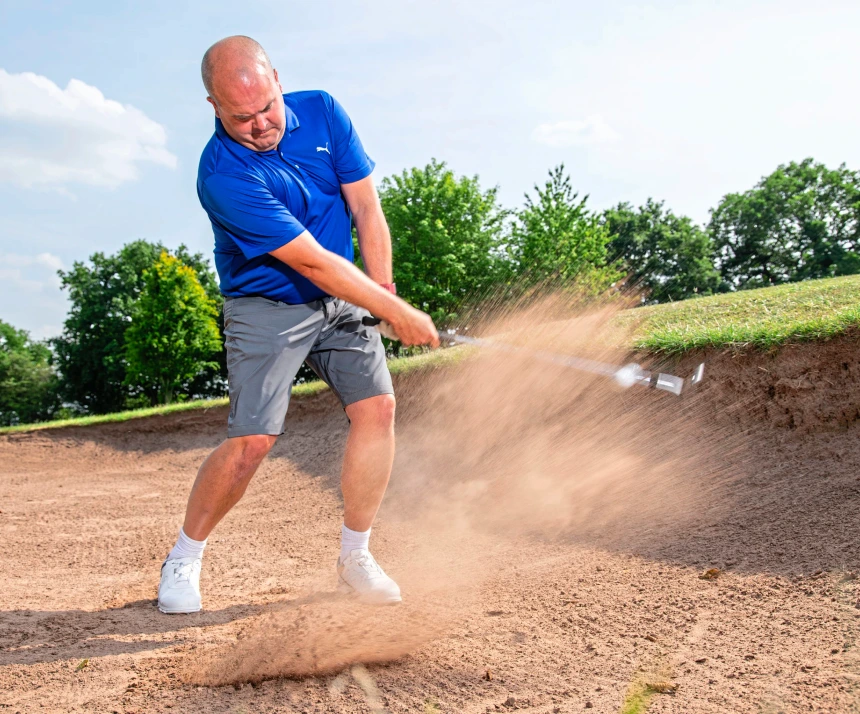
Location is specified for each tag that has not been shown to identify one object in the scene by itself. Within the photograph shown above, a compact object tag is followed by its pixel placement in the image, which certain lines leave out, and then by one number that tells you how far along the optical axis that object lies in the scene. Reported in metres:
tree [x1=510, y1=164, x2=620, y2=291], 28.22
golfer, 2.90
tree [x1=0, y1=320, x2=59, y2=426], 46.69
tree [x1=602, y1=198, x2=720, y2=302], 42.79
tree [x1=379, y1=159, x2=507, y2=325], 31.59
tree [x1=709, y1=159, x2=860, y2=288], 42.69
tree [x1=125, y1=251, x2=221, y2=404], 36.24
